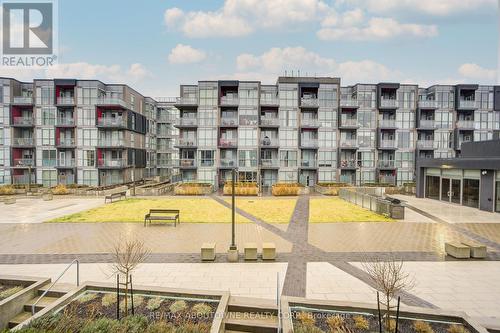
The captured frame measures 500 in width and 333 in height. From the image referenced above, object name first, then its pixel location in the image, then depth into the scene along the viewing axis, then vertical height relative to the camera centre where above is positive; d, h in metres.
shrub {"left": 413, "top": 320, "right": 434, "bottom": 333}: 6.70 -4.09
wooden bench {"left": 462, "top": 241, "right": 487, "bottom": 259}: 12.55 -4.03
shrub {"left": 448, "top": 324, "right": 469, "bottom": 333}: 6.59 -4.03
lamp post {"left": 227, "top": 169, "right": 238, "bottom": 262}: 12.28 -4.28
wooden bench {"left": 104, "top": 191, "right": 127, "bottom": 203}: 29.18 -4.22
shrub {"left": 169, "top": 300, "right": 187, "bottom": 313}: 7.73 -4.24
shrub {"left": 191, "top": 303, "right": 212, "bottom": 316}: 7.52 -4.21
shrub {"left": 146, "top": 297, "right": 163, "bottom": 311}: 7.87 -4.26
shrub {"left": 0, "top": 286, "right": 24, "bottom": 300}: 8.38 -4.26
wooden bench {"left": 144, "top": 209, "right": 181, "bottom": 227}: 18.64 -4.09
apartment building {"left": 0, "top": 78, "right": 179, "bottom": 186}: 42.22 +3.96
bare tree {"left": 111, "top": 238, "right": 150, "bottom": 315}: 7.75 -4.56
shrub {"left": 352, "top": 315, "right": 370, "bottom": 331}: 6.93 -4.16
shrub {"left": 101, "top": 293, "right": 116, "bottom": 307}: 8.09 -4.29
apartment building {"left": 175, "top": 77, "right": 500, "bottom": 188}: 42.47 +5.27
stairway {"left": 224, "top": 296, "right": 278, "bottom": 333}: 7.14 -4.33
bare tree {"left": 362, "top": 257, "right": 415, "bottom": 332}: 6.71 -4.36
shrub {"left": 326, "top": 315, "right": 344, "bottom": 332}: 6.87 -4.14
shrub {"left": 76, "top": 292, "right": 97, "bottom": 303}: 8.22 -4.28
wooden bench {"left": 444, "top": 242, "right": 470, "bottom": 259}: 12.49 -4.03
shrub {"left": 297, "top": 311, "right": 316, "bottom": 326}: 6.96 -4.10
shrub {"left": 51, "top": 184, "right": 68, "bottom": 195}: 34.34 -4.24
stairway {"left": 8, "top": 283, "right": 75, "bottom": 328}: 8.01 -4.58
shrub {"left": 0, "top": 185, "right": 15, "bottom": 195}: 34.03 -4.30
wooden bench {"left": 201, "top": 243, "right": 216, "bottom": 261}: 12.20 -4.18
